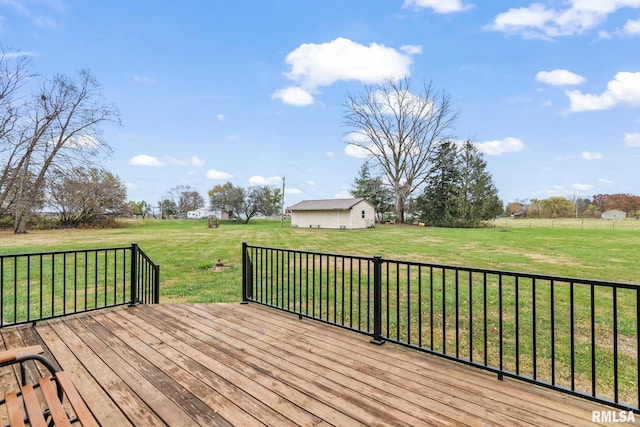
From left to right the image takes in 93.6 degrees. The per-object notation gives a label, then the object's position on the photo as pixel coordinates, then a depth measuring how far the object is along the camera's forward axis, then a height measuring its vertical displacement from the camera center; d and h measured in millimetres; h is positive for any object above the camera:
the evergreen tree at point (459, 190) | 27109 +2145
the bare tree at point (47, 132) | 10016 +3294
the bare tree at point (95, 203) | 23109 +1052
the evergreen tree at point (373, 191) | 31967 +2464
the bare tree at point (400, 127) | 27281 +8003
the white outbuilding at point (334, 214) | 25000 -3
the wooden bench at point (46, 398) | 1091 -736
